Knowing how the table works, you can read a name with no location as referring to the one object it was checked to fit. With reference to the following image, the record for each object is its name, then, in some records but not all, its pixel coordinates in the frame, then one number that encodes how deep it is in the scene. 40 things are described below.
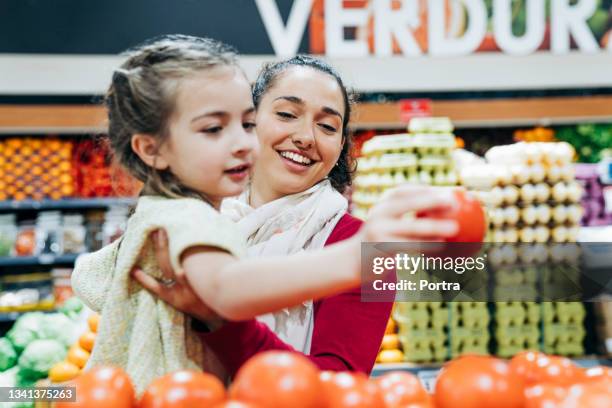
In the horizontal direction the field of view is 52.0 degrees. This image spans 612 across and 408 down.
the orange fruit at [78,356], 2.59
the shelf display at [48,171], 5.61
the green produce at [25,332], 3.19
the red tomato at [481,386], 0.86
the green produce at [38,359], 2.99
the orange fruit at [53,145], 5.77
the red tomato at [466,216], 0.83
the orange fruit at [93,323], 2.58
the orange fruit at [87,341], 2.57
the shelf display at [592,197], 4.64
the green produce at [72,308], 3.68
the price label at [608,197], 4.38
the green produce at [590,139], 6.36
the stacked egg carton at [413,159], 4.06
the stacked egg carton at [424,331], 3.85
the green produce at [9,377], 2.97
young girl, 0.96
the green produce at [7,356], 3.17
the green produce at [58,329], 3.27
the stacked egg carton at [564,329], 3.95
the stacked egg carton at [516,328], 3.94
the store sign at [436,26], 5.30
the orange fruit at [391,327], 4.07
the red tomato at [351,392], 0.83
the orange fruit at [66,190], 5.67
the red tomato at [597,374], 1.05
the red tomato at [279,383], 0.79
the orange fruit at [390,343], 3.97
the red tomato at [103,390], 0.85
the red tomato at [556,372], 1.07
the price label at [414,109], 5.36
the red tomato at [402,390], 0.94
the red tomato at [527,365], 1.11
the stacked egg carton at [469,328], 3.92
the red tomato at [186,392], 0.82
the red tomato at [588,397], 0.83
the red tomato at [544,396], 0.90
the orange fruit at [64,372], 2.56
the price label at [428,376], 3.41
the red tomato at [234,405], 0.77
